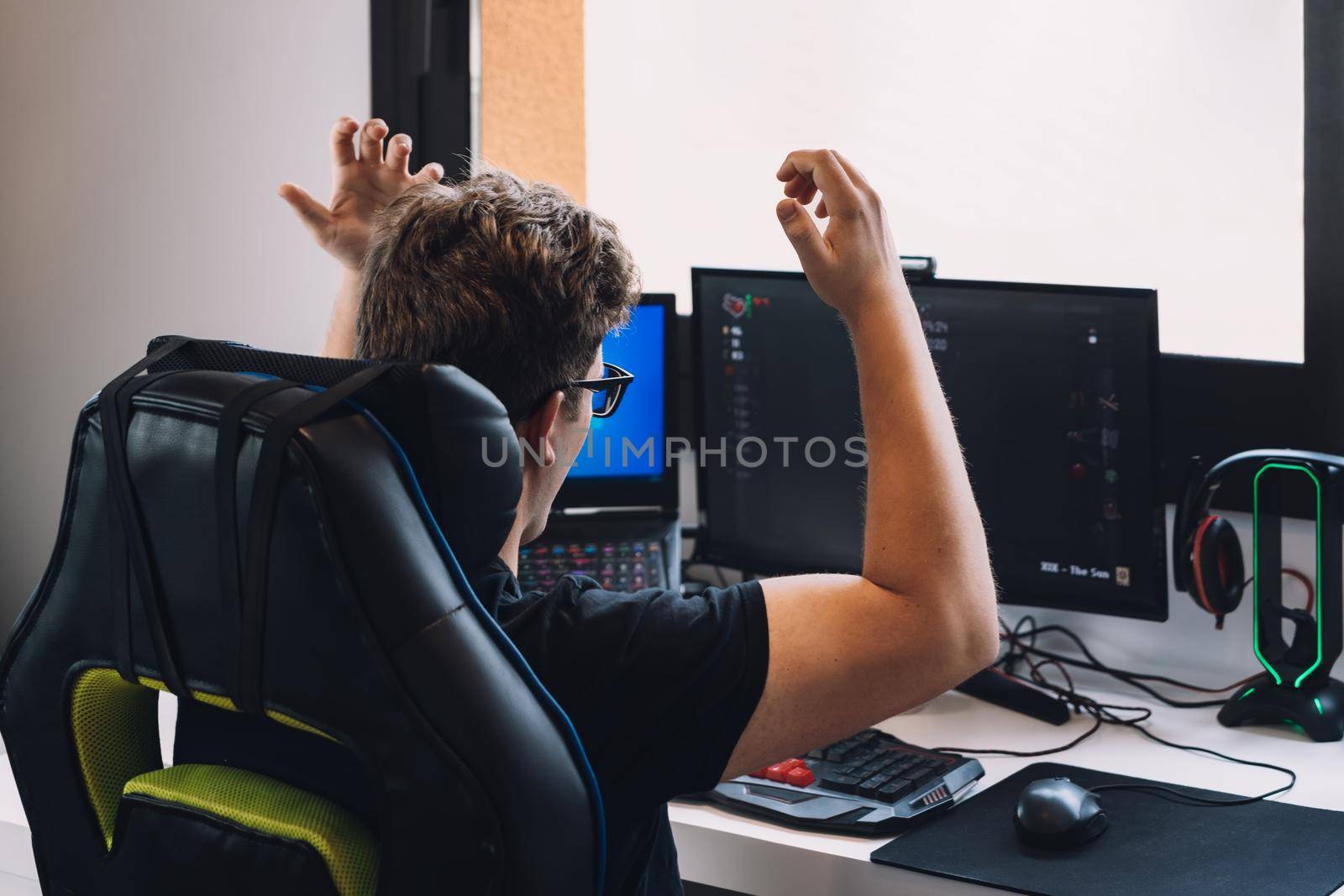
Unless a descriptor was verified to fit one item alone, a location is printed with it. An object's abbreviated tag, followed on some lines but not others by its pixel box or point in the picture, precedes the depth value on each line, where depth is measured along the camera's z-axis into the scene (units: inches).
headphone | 59.9
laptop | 70.6
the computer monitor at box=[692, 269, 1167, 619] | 59.7
